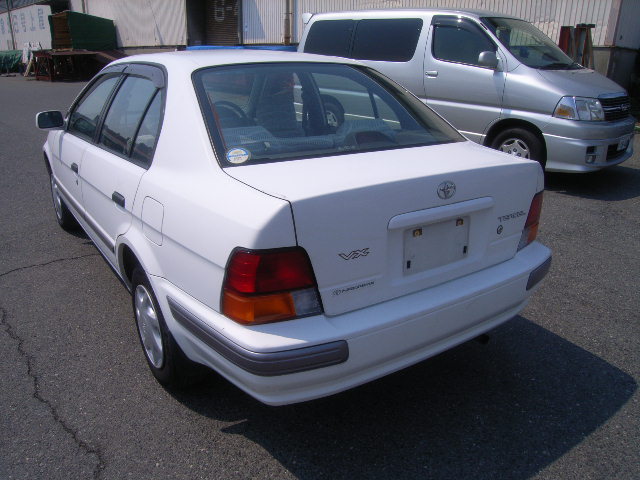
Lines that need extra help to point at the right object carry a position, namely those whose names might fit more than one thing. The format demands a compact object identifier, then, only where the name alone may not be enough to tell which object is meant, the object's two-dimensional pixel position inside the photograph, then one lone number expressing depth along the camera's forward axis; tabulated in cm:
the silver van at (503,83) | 615
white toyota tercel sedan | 205
